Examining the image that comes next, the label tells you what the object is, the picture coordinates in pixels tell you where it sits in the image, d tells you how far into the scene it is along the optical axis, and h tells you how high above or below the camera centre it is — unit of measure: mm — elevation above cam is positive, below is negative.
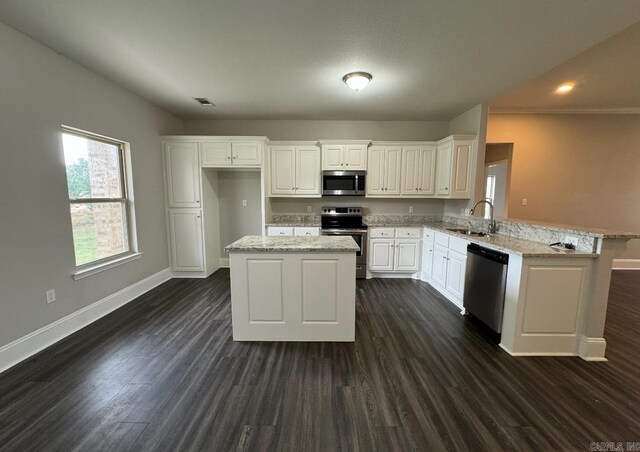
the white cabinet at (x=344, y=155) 4258 +760
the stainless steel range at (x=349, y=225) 4148 -463
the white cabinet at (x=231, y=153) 4074 +749
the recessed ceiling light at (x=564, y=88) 3334 +1570
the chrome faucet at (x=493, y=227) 3150 -342
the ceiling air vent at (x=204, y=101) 3572 +1441
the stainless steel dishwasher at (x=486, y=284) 2348 -870
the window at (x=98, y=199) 2682 -30
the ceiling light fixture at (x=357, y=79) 2752 +1348
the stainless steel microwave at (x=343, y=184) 4312 +260
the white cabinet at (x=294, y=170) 4344 +501
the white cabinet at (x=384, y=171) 4336 +502
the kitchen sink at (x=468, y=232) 3186 -442
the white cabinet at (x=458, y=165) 3869 +555
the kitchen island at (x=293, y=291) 2303 -876
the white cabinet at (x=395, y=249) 4184 -844
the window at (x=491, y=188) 5809 +300
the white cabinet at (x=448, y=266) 3072 -909
